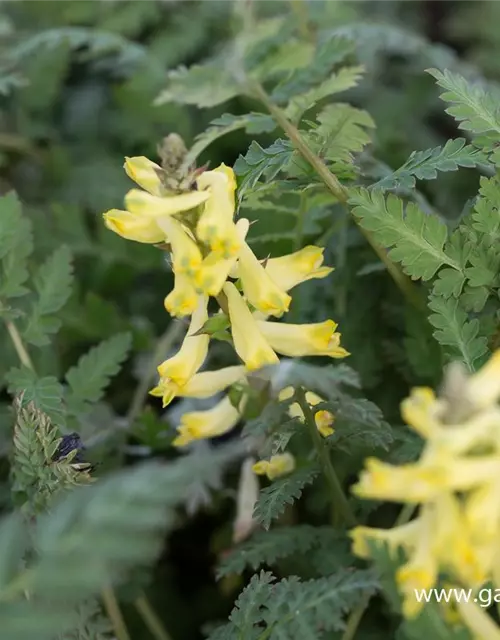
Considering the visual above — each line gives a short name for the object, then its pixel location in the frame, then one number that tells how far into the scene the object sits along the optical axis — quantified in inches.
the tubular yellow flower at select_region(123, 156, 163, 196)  11.4
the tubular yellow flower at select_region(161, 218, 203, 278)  11.2
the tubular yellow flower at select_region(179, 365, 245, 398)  12.2
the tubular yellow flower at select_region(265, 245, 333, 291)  11.9
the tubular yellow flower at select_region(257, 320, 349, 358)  11.8
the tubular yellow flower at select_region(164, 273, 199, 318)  11.3
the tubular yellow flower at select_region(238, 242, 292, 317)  11.5
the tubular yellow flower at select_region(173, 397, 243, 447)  12.4
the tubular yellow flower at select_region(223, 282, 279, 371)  11.6
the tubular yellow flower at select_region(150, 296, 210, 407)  11.7
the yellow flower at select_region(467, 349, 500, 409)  9.9
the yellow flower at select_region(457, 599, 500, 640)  10.3
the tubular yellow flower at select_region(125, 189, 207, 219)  11.0
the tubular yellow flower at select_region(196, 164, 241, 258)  11.2
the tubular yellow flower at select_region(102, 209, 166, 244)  11.4
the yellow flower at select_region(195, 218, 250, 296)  11.2
